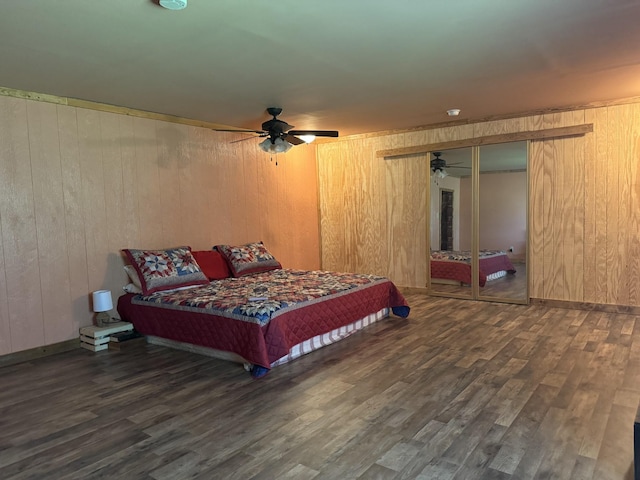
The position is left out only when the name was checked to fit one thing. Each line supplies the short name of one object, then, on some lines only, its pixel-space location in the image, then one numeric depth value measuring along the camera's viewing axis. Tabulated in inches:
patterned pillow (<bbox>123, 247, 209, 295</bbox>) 167.6
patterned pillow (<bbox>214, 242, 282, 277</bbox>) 203.6
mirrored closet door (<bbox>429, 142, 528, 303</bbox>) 213.8
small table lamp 161.8
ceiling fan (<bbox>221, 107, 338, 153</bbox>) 180.4
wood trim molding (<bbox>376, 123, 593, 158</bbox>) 194.9
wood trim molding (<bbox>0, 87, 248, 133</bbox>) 149.9
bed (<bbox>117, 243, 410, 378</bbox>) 131.0
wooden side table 157.8
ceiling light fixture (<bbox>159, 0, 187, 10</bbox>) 88.0
